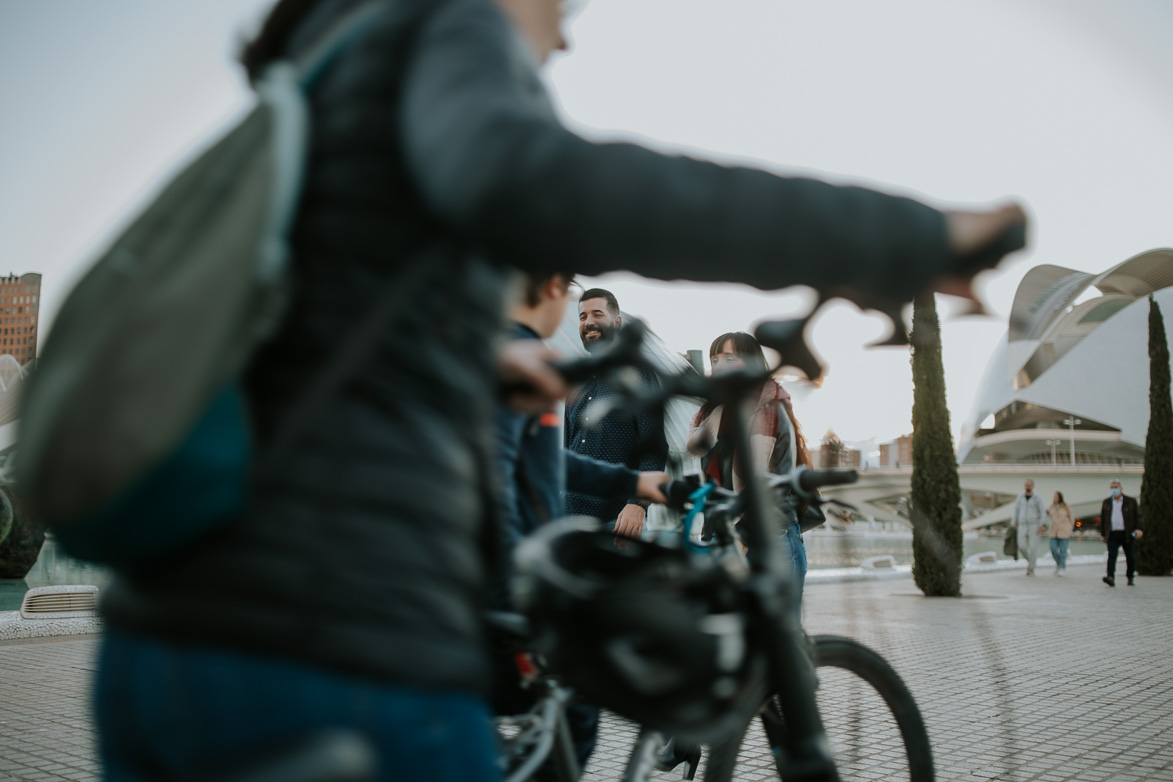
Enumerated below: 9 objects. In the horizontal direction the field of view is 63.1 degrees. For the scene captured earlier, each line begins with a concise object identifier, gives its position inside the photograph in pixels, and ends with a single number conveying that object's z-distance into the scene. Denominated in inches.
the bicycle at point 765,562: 45.9
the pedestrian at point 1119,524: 690.2
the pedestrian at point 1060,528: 846.5
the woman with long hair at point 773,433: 165.5
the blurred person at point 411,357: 32.9
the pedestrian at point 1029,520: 832.9
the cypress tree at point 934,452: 698.8
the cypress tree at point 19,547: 511.2
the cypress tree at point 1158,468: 967.0
